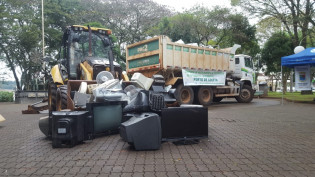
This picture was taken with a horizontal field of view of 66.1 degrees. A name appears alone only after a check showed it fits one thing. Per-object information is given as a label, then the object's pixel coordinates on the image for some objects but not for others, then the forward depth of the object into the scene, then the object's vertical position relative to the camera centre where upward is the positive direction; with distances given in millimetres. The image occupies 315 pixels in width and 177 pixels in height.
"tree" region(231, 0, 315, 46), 18500 +6184
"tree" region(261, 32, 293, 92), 23094 +3631
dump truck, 11021 +1025
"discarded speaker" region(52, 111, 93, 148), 4324 -712
